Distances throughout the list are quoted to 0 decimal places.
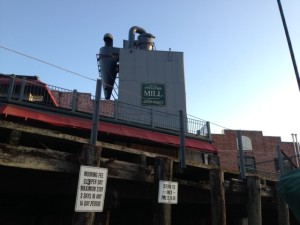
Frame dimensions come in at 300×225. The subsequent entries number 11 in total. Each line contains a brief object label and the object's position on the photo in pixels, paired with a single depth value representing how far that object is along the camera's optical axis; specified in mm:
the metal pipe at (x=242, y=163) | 10773
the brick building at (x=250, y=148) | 38281
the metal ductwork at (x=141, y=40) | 23812
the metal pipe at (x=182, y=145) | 8742
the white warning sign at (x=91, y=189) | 5695
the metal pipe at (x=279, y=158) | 12781
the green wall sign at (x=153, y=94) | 20203
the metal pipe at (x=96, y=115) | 6906
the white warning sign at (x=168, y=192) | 7520
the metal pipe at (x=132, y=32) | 24627
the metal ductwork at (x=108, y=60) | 23875
